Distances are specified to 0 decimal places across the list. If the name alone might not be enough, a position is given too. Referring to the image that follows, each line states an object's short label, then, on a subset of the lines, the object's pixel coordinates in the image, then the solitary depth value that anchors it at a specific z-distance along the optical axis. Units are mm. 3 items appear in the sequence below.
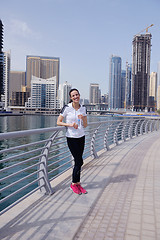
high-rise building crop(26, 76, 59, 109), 187000
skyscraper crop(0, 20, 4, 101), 125931
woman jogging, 3781
